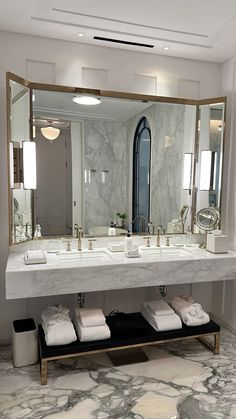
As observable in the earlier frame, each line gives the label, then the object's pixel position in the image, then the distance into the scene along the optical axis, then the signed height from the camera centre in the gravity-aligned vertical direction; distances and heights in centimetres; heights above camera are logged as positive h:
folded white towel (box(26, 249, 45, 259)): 240 -60
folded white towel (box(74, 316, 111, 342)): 237 -117
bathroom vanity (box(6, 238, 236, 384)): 226 -75
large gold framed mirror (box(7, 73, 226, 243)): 273 +17
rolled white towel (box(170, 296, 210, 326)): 264 -114
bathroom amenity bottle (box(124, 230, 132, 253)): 271 -57
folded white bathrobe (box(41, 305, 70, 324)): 243 -109
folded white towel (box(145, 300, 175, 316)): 264 -110
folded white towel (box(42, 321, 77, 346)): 229 -114
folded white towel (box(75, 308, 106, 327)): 242 -108
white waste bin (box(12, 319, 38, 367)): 247 -133
